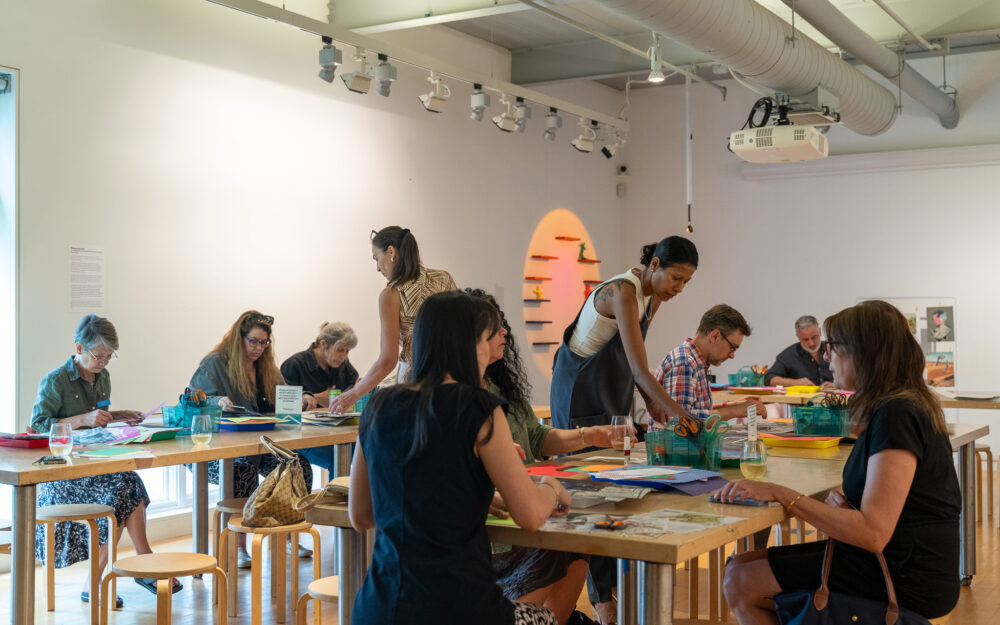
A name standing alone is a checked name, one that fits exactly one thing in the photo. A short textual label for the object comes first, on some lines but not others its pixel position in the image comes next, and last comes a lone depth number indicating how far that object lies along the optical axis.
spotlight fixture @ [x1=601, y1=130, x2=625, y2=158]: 8.66
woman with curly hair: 2.73
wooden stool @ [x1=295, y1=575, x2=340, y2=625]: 3.20
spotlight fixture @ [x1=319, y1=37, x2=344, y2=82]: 5.82
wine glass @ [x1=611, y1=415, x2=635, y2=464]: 2.97
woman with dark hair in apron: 3.65
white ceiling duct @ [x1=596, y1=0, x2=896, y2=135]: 5.09
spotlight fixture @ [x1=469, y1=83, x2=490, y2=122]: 7.01
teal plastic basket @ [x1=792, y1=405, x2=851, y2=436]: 3.65
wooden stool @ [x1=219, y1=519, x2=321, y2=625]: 3.79
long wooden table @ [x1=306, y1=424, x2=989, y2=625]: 1.95
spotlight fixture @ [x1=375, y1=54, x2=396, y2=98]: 6.23
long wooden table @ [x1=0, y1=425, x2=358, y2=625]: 3.07
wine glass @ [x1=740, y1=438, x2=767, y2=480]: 2.58
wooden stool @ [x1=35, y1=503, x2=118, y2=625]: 4.01
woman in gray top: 5.20
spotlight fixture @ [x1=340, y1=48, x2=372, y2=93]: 6.11
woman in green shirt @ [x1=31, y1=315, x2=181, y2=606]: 4.38
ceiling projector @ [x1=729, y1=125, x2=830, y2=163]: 6.10
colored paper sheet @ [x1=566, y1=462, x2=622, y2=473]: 2.79
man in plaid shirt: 4.12
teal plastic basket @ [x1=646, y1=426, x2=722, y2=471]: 2.84
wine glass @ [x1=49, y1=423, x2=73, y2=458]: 3.29
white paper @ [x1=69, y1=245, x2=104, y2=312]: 5.32
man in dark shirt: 7.58
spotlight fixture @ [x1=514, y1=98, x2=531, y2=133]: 7.45
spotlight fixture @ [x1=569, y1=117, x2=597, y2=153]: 8.32
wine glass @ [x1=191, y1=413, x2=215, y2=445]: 3.75
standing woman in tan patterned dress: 4.39
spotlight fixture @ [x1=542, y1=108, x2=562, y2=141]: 7.92
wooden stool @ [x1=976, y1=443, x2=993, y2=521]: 6.03
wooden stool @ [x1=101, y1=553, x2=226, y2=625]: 3.36
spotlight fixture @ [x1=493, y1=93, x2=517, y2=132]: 7.23
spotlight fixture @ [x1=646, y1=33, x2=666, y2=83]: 6.79
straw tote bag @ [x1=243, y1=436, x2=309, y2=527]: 3.76
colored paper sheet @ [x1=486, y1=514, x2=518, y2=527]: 2.16
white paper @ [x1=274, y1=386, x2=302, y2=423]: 4.70
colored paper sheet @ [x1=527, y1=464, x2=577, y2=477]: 2.73
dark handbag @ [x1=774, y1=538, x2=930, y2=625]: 2.34
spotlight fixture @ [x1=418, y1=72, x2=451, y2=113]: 6.67
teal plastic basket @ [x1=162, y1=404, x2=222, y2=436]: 4.16
